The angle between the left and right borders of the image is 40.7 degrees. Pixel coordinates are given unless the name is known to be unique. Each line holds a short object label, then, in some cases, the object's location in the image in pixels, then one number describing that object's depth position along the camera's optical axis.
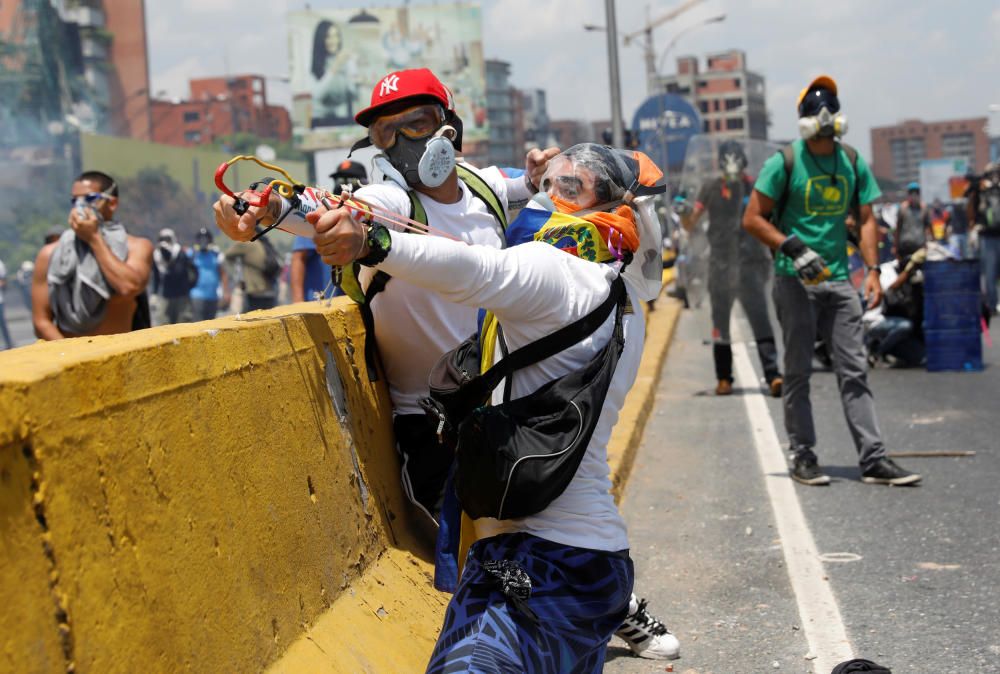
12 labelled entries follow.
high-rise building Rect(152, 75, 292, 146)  138.62
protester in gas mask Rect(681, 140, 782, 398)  11.70
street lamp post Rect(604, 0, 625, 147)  21.53
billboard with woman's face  96.44
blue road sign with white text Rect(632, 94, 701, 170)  29.62
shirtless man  6.53
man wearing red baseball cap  4.22
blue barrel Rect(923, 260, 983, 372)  12.56
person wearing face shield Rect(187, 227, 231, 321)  18.81
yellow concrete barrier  2.36
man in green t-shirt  7.46
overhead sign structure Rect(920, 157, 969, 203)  70.88
